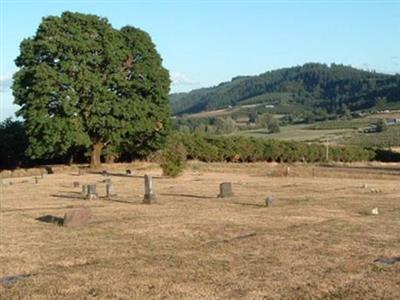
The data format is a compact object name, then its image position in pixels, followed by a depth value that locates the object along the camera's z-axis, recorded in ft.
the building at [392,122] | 438.81
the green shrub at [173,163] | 143.84
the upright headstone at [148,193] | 88.12
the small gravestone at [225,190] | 96.02
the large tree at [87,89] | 174.40
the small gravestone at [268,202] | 82.66
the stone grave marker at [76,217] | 64.95
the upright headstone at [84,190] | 101.27
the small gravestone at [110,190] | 99.35
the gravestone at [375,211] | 73.00
